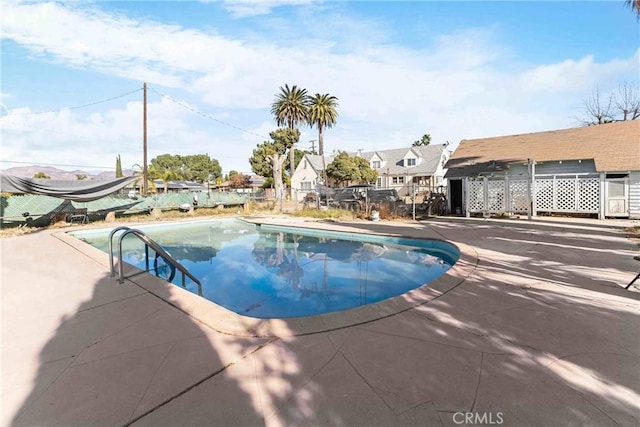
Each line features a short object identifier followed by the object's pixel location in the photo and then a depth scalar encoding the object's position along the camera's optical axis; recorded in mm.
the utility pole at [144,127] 20062
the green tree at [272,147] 37747
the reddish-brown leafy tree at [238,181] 52594
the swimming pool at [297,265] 5645
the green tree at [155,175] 40094
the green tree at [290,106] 36531
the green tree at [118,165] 53425
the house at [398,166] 33062
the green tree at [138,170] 28864
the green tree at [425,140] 51394
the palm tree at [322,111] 35781
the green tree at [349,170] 30312
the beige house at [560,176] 12781
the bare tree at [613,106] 20203
